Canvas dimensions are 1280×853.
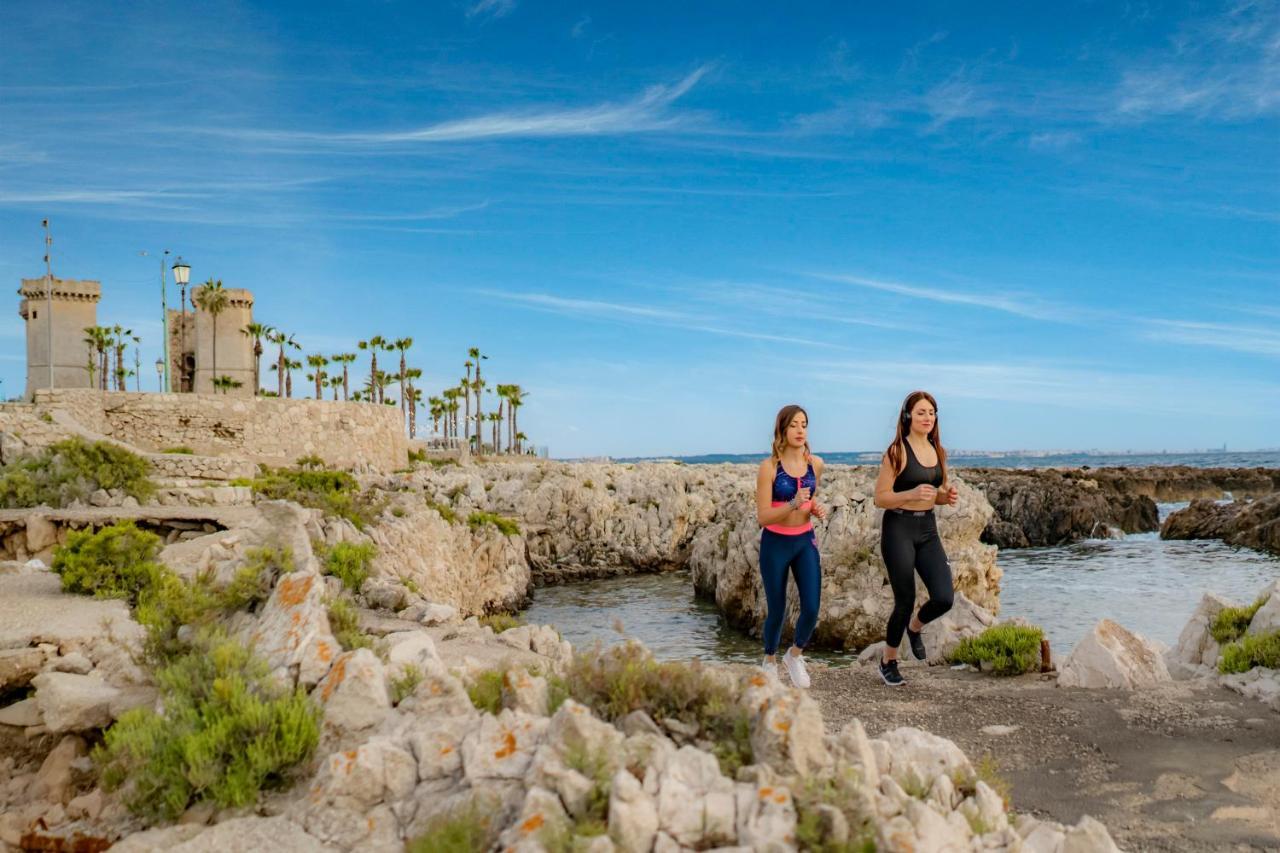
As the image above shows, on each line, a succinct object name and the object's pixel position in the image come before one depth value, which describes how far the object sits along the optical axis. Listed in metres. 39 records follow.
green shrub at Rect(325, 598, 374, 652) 6.55
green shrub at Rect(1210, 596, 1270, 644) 9.81
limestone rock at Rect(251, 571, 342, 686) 5.98
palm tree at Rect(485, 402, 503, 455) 101.04
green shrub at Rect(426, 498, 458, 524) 27.17
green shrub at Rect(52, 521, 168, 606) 10.73
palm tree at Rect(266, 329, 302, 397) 78.93
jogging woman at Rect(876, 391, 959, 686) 8.32
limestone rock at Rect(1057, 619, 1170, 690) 8.75
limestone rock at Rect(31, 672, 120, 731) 6.43
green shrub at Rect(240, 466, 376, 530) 21.02
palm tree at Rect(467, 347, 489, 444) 104.94
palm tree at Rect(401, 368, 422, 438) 97.19
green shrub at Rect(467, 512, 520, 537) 29.48
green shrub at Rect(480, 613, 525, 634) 9.17
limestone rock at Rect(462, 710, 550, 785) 4.64
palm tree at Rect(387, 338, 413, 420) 93.12
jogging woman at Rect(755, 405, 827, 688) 8.17
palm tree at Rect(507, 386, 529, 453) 112.69
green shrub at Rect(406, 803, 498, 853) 4.06
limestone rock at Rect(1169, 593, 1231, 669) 9.88
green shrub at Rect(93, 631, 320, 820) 5.14
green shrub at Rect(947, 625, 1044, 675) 9.74
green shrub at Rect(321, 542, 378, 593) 10.31
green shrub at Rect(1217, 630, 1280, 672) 8.70
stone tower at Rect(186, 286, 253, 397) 65.31
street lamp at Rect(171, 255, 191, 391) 40.50
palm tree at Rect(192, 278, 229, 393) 64.06
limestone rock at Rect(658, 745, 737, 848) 4.02
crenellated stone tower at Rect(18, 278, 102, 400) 64.62
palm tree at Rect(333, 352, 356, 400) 89.94
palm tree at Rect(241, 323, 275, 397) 66.62
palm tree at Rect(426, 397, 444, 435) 116.29
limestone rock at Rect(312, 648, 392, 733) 5.42
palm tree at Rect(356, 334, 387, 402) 90.47
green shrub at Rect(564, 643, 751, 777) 4.95
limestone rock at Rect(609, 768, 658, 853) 3.90
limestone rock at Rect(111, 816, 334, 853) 4.64
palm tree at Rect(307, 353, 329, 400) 90.62
